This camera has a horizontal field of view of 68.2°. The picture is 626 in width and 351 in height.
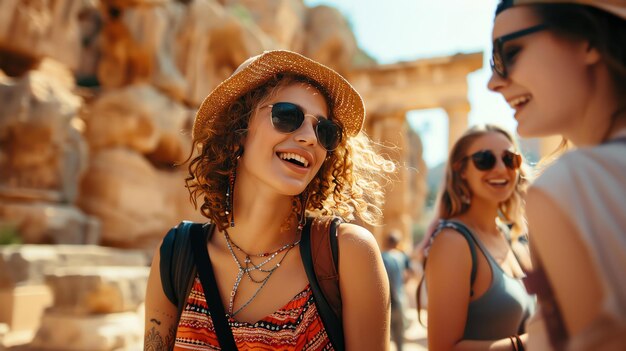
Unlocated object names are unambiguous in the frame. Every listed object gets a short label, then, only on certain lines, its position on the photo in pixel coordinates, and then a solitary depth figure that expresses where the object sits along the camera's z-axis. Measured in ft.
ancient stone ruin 14.87
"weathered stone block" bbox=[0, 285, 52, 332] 17.01
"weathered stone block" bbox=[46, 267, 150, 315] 14.34
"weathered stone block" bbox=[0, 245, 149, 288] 17.44
